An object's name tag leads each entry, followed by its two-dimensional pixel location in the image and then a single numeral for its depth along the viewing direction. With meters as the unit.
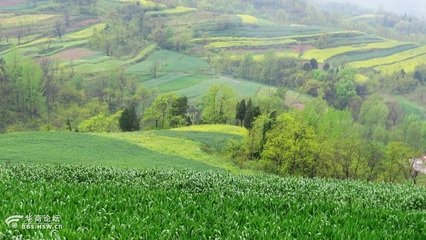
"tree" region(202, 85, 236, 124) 86.69
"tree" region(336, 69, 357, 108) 141.62
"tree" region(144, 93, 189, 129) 87.56
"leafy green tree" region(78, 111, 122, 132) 86.12
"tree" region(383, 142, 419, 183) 57.53
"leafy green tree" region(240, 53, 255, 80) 163.62
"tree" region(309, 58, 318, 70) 175.94
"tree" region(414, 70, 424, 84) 171.62
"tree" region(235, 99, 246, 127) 86.06
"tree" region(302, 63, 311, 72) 167.84
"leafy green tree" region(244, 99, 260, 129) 81.12
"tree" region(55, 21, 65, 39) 182.27
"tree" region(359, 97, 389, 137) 114.44
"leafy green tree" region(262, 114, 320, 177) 52.50
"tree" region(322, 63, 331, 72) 174.62
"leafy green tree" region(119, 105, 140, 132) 81.44
